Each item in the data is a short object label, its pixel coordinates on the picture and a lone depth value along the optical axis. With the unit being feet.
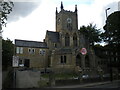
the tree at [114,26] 73.31
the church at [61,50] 77.40
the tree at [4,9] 30.16
